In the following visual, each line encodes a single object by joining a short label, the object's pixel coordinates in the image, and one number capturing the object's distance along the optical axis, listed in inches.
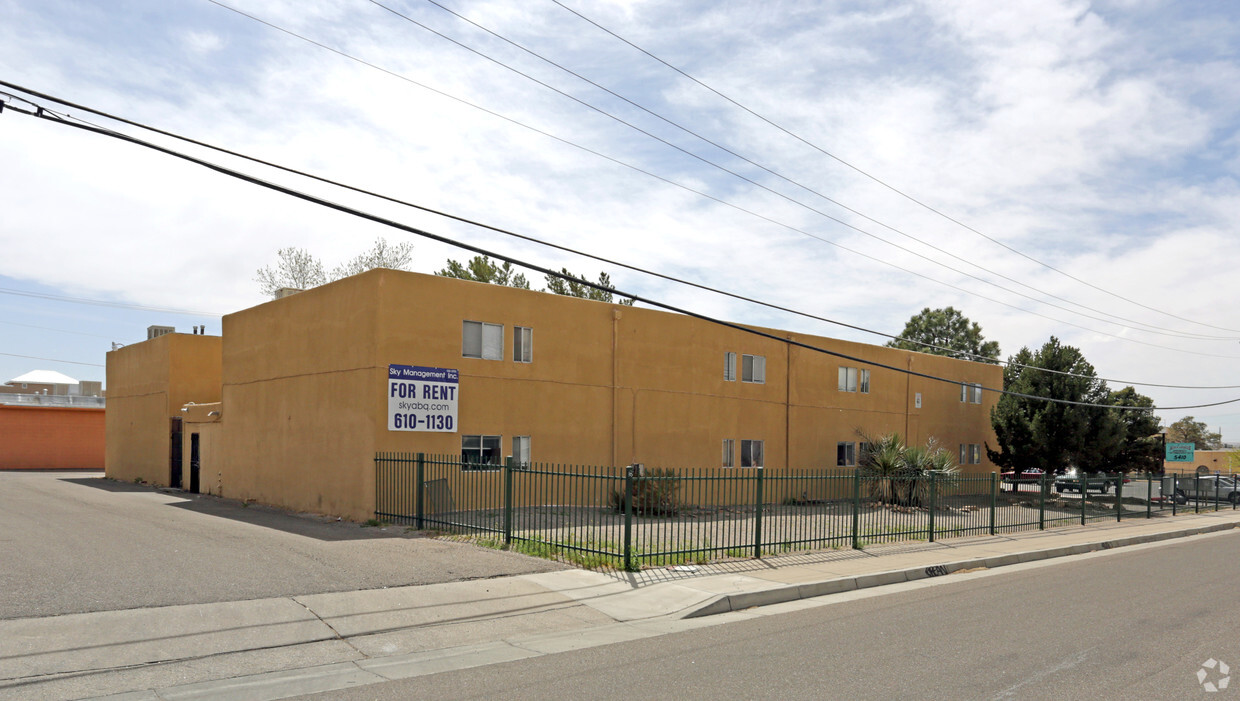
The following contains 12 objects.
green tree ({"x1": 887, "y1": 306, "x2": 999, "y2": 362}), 2941.7
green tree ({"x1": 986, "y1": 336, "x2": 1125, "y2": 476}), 1374.3
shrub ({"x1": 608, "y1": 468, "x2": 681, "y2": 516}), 773.3
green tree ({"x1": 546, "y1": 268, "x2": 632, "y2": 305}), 2098.9
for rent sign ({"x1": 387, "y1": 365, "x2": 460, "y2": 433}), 743.1
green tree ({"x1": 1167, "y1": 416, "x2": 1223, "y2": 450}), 3694.4
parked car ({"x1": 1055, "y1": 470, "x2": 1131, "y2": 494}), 1019.7
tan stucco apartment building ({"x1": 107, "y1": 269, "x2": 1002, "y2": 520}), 757.9
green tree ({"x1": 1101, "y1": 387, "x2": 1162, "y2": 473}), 1464.1
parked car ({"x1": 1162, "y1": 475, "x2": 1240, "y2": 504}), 1295.5
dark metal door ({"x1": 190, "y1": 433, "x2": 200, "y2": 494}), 1107.9
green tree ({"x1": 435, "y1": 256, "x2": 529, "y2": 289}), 2021.4
